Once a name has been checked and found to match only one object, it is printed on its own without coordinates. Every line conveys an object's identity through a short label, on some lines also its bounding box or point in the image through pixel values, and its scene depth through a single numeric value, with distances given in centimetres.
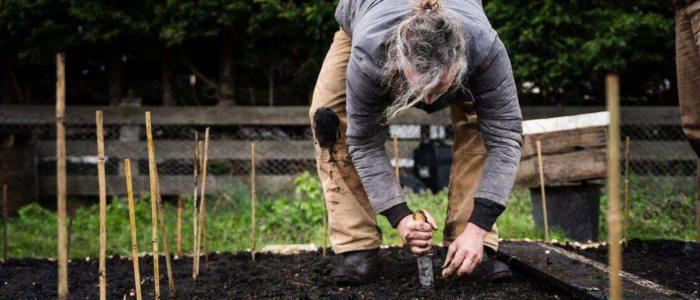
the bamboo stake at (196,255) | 233
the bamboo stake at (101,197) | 138
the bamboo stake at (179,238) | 241
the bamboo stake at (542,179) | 310
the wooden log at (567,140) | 347
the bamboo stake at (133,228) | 163
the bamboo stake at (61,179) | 124
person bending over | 162
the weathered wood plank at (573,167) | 340
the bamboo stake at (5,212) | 273
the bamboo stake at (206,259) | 268
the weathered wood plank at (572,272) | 187
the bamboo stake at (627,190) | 262
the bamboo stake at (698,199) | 269
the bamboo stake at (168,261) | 206
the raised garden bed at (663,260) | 222
